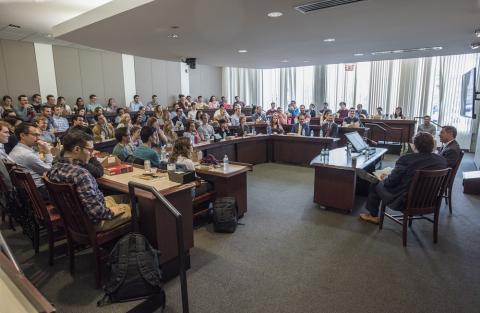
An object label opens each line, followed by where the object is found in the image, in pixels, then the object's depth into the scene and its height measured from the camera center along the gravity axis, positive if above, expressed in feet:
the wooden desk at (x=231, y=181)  11.91 -3.09
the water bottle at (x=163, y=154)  14.36 -2.24
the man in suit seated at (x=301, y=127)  24.82 -1.67
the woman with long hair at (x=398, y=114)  30.07 -0.79
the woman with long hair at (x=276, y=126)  25.86 -1.56
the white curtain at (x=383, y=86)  29.50 +2.62
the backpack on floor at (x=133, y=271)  7.00 -3.87
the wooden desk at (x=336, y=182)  13.02 -3.43
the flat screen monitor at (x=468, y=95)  18.94 +0.72
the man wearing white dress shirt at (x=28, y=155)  10.41 -1.49
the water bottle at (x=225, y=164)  12.10 -2.32
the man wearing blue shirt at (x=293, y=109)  35.84 -0.11
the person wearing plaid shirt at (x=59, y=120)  22.15 -0.61
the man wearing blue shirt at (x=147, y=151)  11.93 -1.65
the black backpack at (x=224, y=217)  11.55 -4.26
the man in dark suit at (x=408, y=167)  10.45 -2.19
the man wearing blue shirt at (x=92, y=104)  30.17 +0.78
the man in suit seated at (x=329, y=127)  24.36 -1.69
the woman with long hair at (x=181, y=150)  11.39 -1.56
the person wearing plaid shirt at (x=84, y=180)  7.41 -1.75
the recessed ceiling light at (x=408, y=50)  21.84 +4.39
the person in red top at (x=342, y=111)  33.26 -0.43
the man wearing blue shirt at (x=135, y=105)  33.59 +0.70
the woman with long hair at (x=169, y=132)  20.97 -1.60
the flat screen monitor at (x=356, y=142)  15.46 -1.90
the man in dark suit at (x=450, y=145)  12.26 -1.79
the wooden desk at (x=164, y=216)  7.95 -2.97
